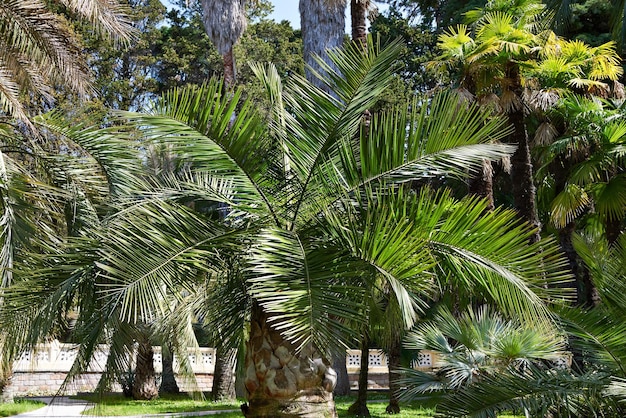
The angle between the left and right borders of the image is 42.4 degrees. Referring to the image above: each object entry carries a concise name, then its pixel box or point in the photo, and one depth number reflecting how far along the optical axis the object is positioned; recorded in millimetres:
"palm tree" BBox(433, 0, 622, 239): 14992
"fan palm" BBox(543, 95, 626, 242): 16781
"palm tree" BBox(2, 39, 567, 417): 6957
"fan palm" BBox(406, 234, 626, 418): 7301
